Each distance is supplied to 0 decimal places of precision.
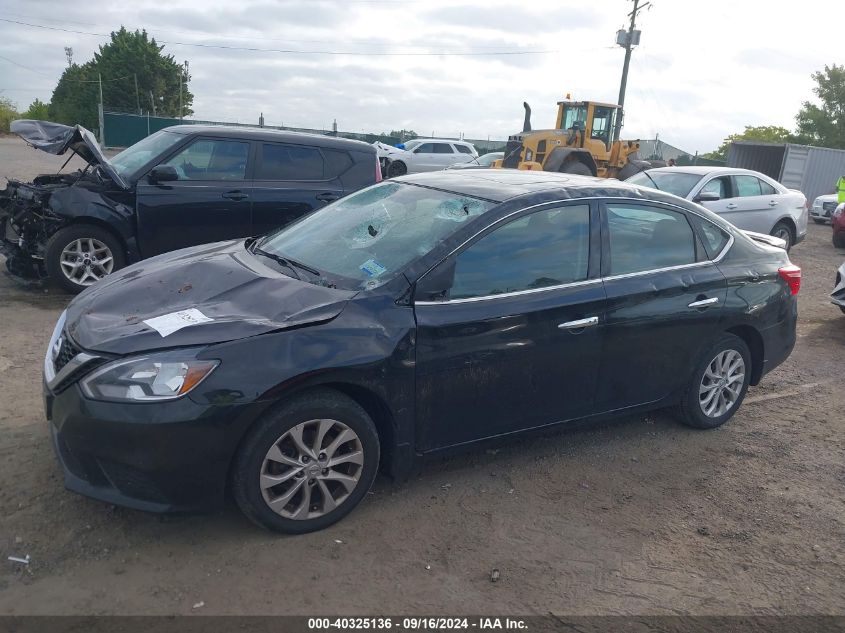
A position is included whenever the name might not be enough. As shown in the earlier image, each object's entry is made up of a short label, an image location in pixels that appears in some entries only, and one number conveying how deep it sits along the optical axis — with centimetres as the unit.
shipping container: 2609
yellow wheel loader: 1984
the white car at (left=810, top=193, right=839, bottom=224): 2194
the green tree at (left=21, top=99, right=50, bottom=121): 5858
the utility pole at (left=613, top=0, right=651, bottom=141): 3719
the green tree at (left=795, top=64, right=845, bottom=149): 4778
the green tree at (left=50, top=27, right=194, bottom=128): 5856
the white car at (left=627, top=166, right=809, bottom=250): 1160
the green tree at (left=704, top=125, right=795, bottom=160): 5697
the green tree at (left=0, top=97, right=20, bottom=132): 5265
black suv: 718
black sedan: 312
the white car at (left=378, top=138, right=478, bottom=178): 2698
